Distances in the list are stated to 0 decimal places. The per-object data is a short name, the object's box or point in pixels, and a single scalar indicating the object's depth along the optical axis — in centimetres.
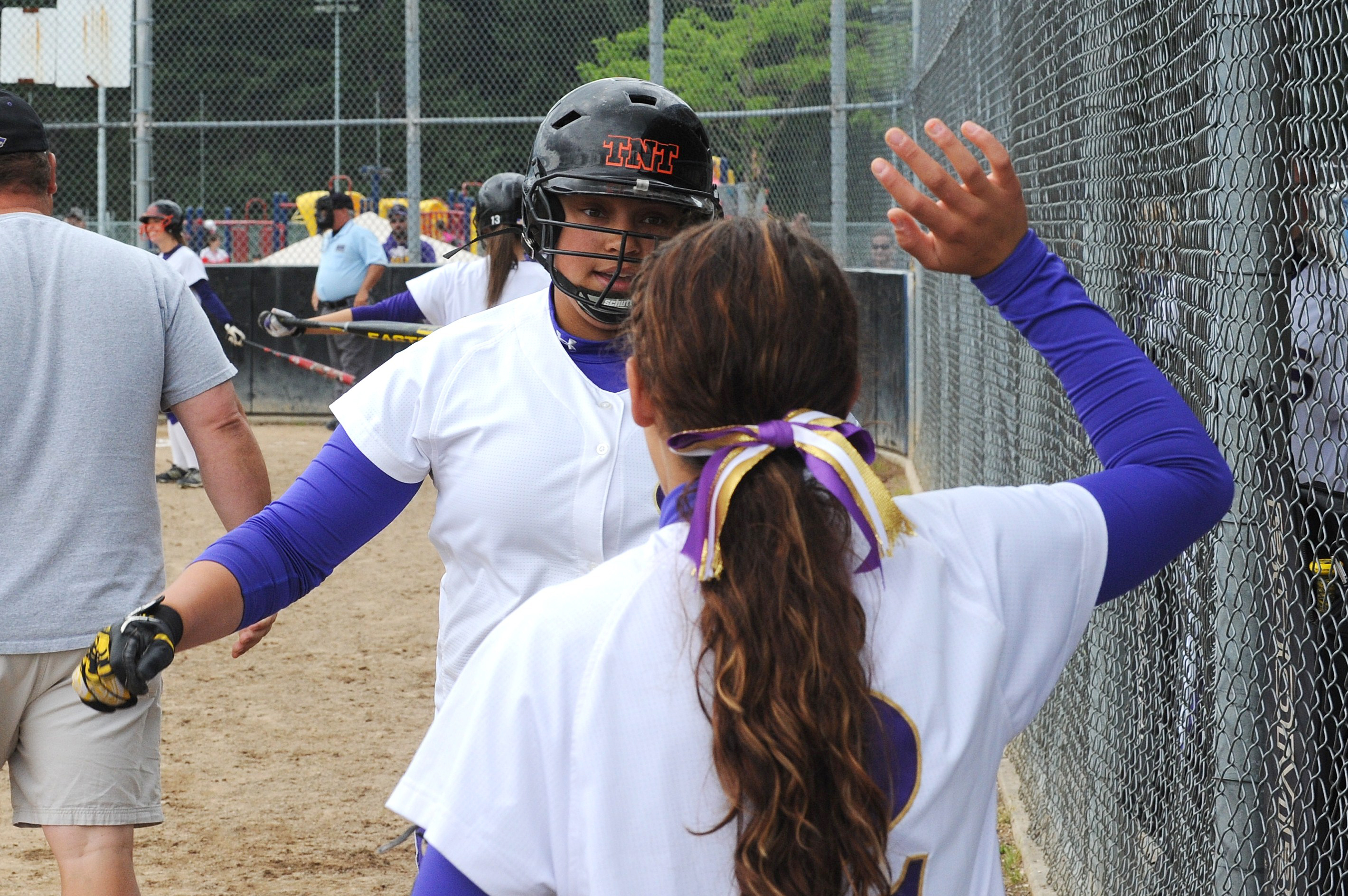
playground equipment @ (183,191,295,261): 2422
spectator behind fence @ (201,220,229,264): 1865
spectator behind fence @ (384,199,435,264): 1565
